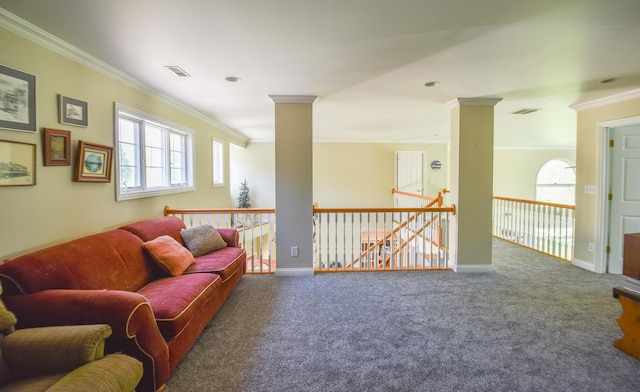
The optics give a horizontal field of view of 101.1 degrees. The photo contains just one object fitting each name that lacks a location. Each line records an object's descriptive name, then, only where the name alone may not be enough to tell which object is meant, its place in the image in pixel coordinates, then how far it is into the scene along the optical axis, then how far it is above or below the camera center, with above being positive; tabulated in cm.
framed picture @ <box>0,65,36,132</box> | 181 +65
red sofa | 150 -70
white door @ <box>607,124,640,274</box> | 358 +5
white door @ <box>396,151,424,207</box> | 750 +60
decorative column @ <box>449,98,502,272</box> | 367 +12
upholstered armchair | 119 -82
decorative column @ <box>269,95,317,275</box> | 355 +11
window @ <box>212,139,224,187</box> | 555 +61
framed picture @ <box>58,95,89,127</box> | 221 +69
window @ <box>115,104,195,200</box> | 299 +47
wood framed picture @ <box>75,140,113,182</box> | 235 +27
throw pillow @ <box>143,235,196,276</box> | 248 -63
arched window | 866 +38
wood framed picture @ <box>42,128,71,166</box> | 208 +35
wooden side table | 196 -99
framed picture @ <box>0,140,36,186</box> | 181 +19
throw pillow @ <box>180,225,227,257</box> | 305 -58
